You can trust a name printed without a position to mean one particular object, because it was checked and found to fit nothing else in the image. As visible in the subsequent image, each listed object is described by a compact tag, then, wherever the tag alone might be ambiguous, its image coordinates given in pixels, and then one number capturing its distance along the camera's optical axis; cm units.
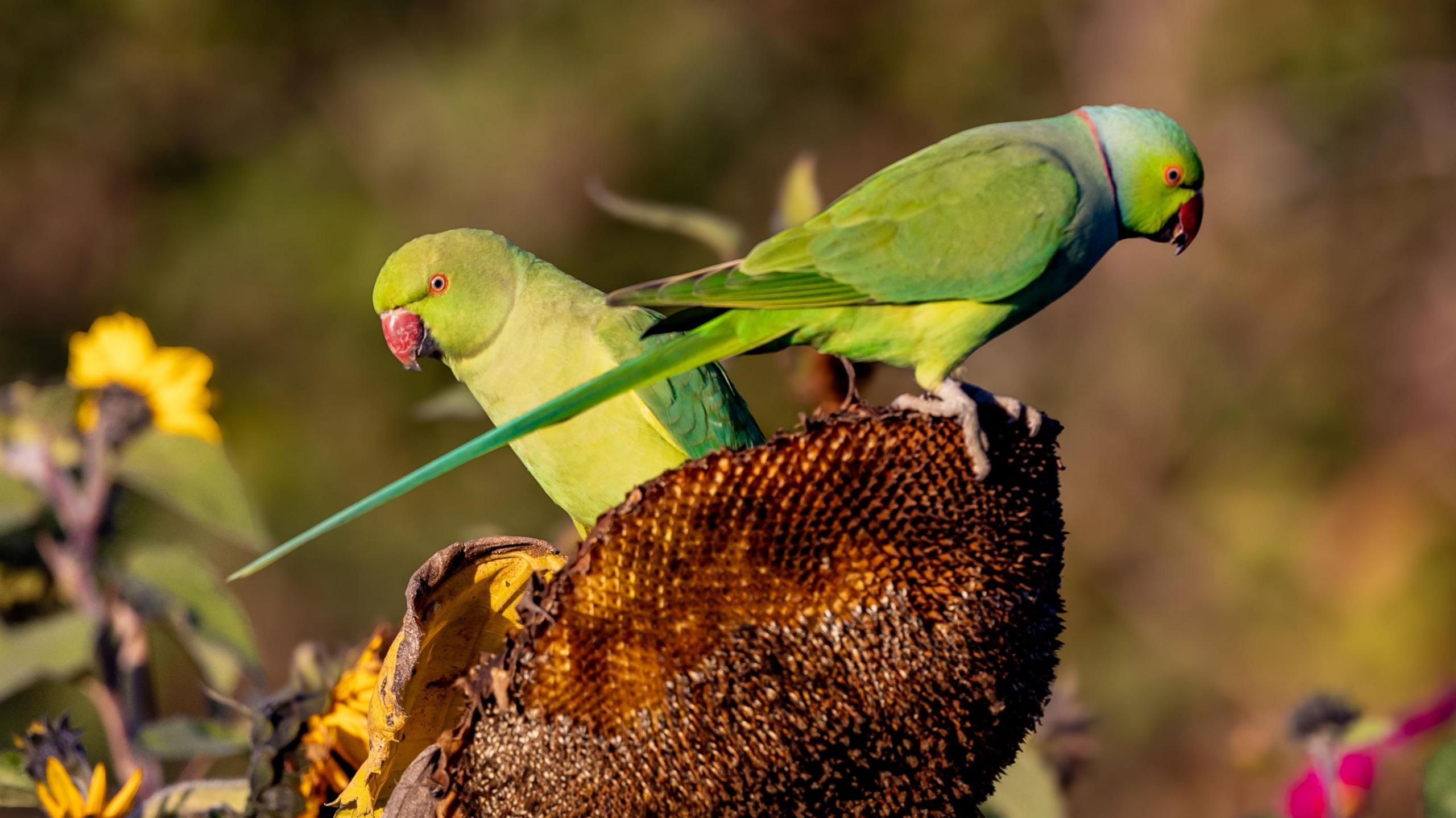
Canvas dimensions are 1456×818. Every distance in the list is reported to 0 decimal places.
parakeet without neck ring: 568
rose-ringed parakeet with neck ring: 491
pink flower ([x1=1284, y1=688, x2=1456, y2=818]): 599
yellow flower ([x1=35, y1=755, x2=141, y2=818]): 457
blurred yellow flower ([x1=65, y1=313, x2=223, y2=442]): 625
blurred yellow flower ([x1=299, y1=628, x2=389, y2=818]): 468
